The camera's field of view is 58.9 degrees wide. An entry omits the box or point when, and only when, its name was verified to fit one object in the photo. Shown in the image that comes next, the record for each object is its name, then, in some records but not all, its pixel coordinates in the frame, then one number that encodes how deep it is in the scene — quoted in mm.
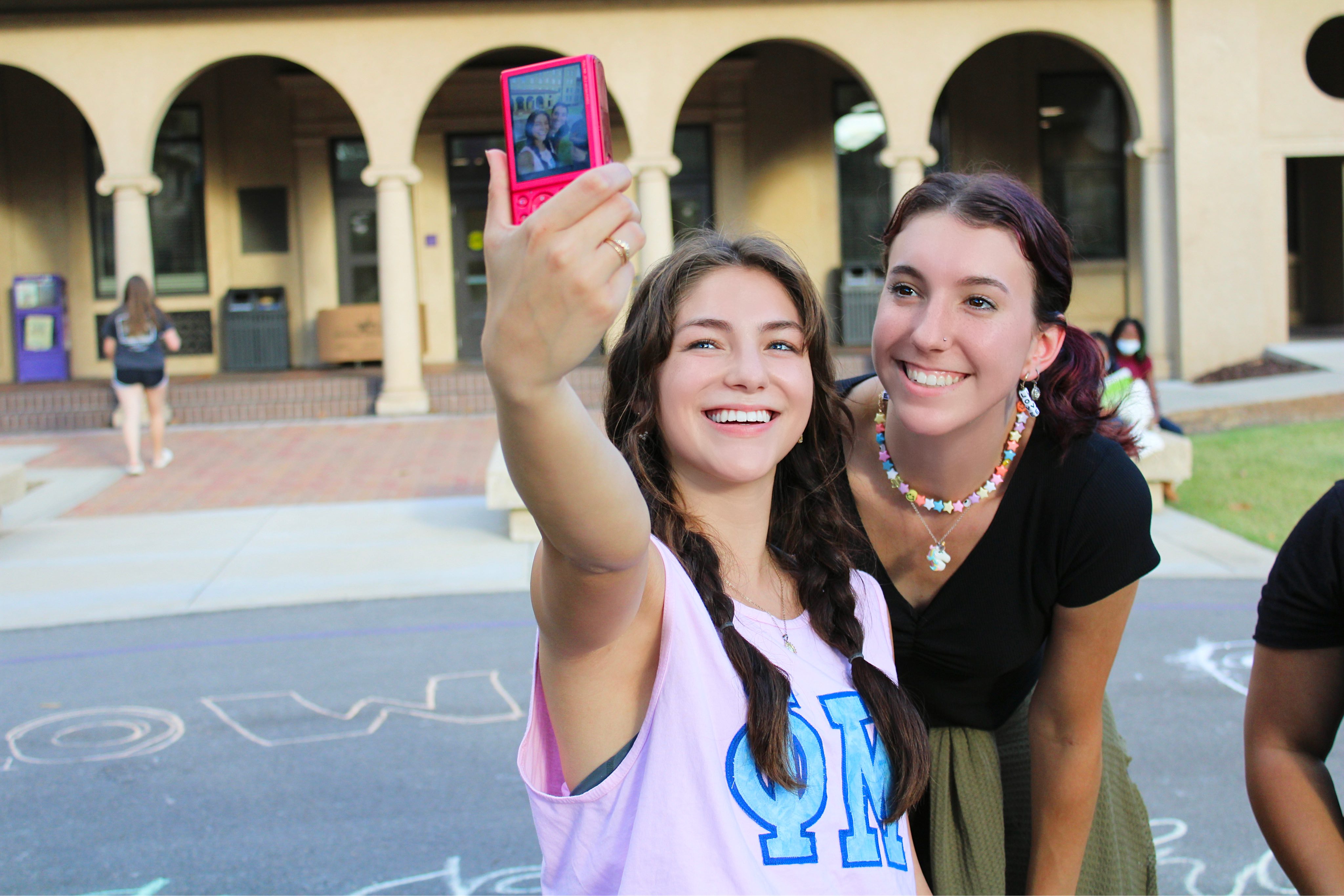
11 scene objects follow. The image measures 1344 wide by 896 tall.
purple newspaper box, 16172
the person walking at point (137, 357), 10680
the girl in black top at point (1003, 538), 2041
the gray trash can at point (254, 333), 16266
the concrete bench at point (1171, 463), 7977
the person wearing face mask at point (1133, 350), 9344
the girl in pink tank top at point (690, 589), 1148
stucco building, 13992
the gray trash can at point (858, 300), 16656
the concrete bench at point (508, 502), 7457
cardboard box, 16125
